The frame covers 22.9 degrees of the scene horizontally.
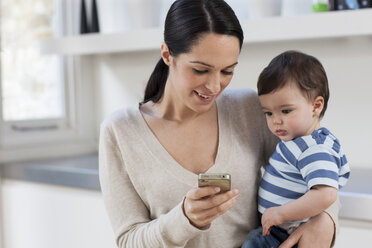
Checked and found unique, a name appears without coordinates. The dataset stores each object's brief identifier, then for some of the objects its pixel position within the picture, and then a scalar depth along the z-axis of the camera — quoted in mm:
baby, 1806
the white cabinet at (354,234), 2301
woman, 1821
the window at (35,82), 3253
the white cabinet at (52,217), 2839
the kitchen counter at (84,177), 2289
